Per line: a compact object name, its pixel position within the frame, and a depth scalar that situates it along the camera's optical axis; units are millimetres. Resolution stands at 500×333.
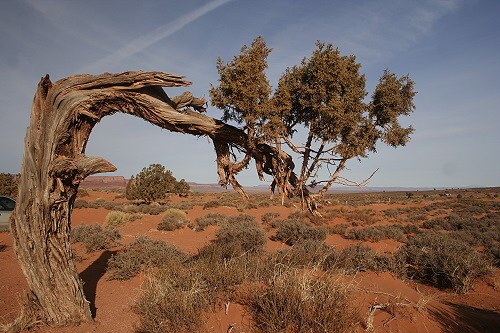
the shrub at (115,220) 17589
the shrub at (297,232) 14692
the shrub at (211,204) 30406
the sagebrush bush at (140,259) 7891
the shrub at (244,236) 11188
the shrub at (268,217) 22181
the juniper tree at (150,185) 31000
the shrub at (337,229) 18027
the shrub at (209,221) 18706
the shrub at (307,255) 7535
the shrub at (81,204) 26406
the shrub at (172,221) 17750
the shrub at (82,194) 44781
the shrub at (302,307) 3914
